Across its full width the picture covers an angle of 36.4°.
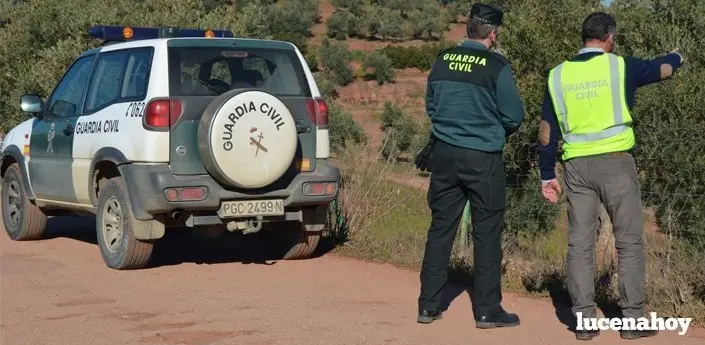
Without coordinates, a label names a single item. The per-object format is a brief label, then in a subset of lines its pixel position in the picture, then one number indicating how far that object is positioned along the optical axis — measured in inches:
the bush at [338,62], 2047.2
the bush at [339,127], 770.8
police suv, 339.6
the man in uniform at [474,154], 264.4
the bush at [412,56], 2188.7
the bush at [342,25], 2486.5
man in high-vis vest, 252.2
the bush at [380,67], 2081.7
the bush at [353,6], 2674.7
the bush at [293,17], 2297.0
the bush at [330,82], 1513.5
